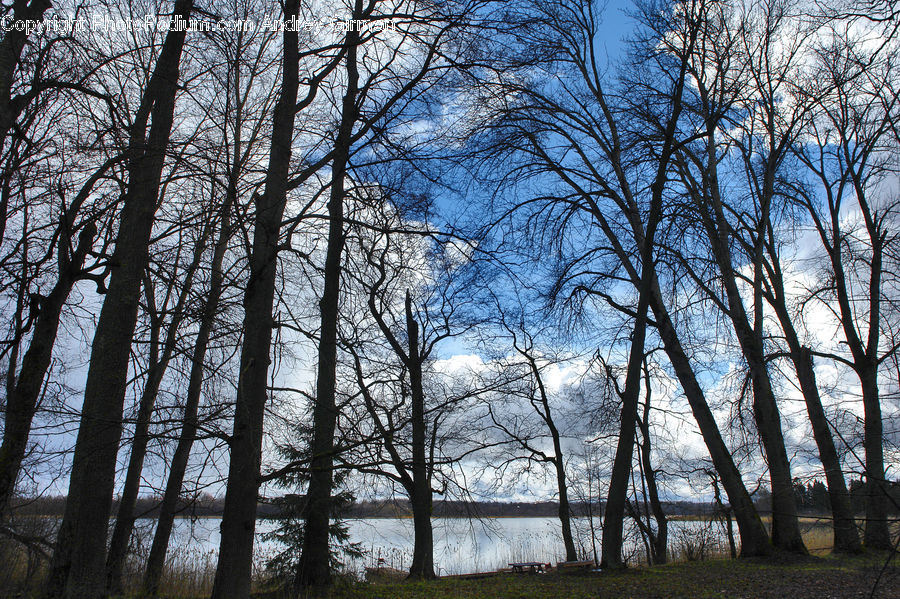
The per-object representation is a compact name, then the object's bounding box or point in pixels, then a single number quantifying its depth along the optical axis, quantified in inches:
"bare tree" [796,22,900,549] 552.4
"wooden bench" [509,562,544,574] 500.8
